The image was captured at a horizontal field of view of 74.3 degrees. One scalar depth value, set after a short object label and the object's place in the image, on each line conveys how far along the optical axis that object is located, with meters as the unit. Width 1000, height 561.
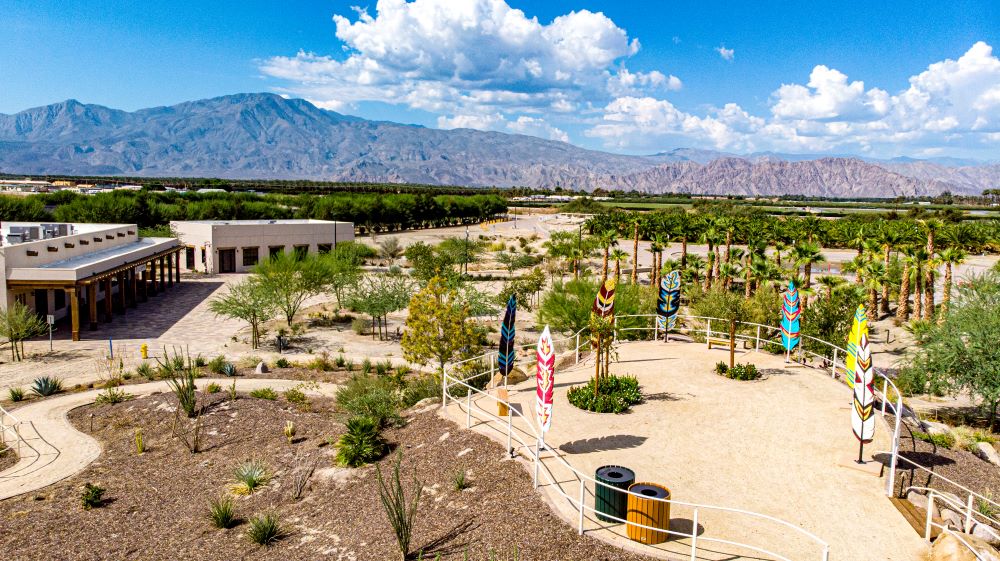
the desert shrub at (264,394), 23.28
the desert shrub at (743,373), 21.02
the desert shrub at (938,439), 16.39
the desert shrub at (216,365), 27.16
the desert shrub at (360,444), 16.34
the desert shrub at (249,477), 16.00
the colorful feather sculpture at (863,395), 13.11
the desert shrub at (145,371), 26.58
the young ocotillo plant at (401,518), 11.48
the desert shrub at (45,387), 24.39
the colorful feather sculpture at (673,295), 25.91
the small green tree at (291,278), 36.62
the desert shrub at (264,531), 13.15
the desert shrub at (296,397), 23.15
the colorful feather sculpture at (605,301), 16.84
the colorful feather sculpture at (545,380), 13.28
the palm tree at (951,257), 38.38
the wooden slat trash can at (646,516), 10.89
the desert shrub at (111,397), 22.91
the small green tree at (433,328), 21.12
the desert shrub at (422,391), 20.34
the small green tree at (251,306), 32.69
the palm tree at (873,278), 39.59
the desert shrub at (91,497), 15.43
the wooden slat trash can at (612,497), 11.39
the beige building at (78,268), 32.94
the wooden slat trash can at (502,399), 17.18
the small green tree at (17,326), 29.47
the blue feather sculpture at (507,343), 18.28
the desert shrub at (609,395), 17.81
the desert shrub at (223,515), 14.26
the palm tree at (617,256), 43.75
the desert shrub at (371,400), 18.44
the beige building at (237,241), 59.72
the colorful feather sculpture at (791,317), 22.16
